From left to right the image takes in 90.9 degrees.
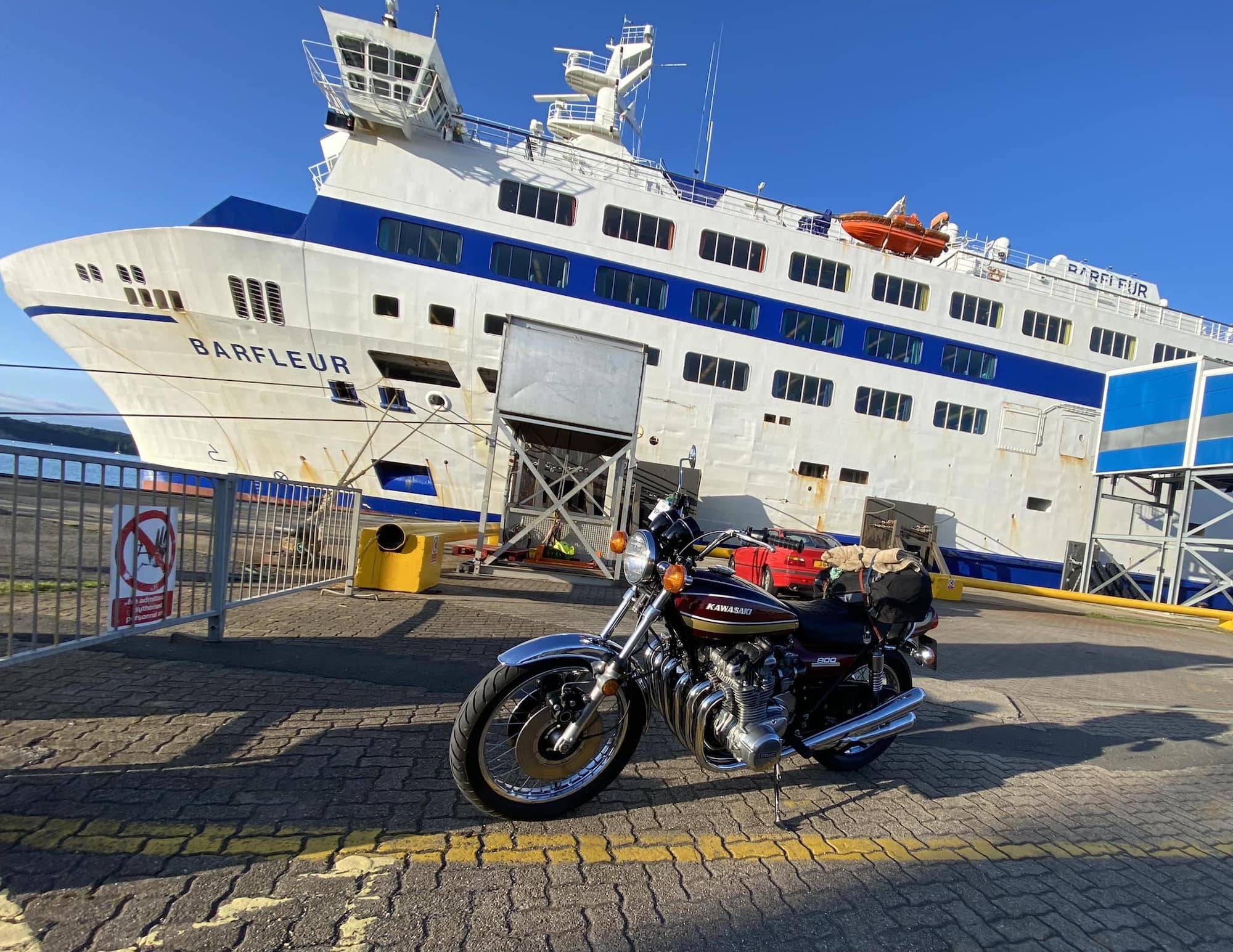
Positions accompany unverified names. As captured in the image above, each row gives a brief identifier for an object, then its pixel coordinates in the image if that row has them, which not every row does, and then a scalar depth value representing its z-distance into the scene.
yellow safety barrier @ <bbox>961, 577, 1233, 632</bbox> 12.75
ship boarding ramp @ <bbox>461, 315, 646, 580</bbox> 8.68
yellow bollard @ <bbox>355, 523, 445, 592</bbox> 6.64
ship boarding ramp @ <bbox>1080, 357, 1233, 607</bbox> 14.10
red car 9.67
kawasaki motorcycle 2.44
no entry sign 3.32
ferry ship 12.95
